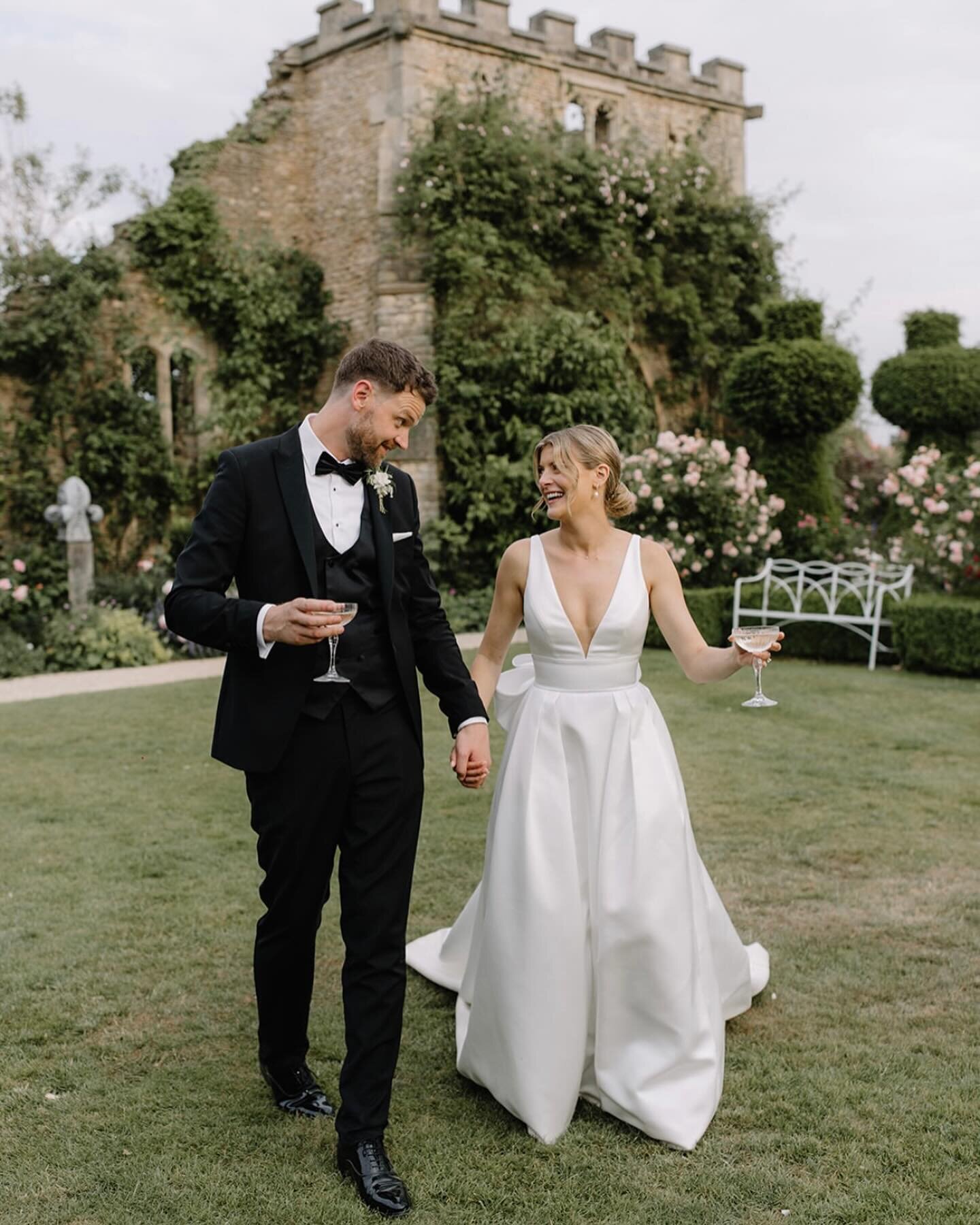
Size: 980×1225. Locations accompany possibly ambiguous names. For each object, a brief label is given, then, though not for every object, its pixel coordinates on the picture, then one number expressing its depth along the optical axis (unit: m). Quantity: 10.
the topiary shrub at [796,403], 14.52
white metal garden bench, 11.30
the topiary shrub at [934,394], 14.56
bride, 3.21
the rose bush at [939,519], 11.48
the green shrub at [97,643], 12.02
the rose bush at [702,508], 13.05
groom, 2.87
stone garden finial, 12.54
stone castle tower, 15.13
